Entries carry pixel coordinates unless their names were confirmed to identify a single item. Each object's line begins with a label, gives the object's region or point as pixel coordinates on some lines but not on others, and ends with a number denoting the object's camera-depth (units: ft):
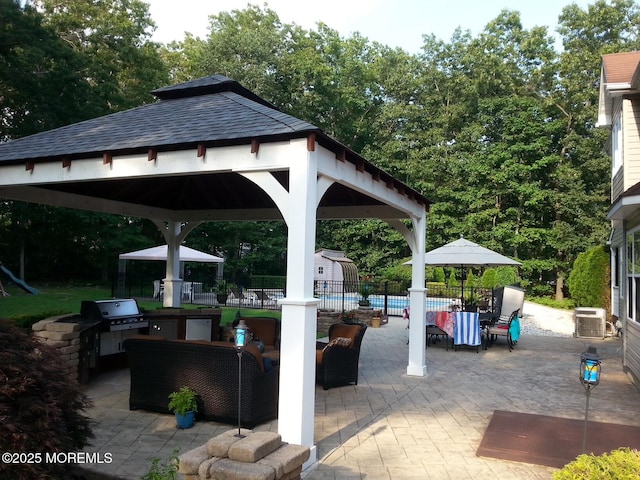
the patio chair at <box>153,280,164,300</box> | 71.81
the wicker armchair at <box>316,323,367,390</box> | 23.40
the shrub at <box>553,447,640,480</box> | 8.37
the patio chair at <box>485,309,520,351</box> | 37.47
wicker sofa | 17.27
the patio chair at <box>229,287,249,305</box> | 69.51
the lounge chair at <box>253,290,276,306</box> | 65.27
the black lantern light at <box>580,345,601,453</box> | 14.10
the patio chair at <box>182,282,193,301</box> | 72.29
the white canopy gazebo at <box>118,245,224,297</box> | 64.39
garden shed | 100.48
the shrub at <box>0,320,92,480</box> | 9.07
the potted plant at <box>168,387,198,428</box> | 17.24
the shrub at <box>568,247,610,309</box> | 56.49
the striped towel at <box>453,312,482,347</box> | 35.55
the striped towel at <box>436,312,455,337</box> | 36.59
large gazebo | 14.61
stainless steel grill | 24.61
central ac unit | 45.47
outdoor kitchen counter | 27.94
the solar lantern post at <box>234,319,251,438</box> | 14.30
